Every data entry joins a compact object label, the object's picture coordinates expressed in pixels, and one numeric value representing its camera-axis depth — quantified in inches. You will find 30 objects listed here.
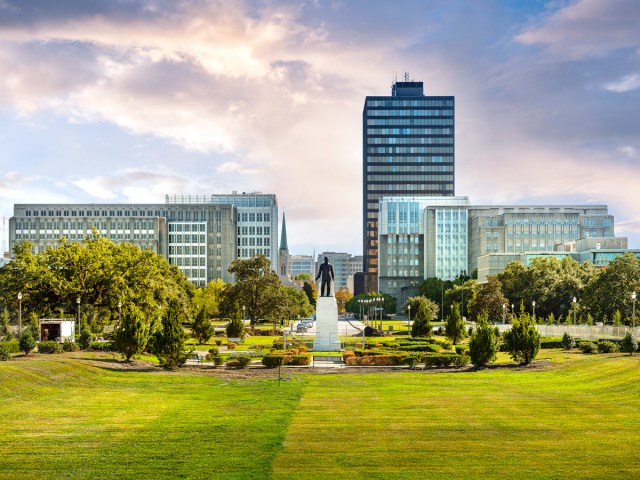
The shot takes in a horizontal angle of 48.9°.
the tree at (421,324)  3437.5
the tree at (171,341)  2012.8
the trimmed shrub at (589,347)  2375.7
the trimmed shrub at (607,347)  2320.4
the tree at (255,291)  4229.8
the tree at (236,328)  3351.4
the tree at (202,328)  3036.4
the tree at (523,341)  2055.9
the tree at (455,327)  3134.8
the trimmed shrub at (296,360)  2186.3
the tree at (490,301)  4522.6
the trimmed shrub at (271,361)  2105.8
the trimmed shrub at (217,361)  2101.9
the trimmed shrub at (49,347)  2190.0
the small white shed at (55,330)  2568.9
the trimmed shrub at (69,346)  2330.2
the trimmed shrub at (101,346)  2527.1
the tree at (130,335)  2049.7
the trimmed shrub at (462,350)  2452.5
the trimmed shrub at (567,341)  2628.0
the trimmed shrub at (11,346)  2092.5
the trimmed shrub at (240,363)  2089.1
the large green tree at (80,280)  2915.8
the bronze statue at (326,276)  2800.2
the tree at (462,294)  5679.1
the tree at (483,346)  2062.0
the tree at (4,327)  2706.2
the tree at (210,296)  5698.8
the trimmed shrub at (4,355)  1844.2
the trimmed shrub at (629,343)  2086.5
